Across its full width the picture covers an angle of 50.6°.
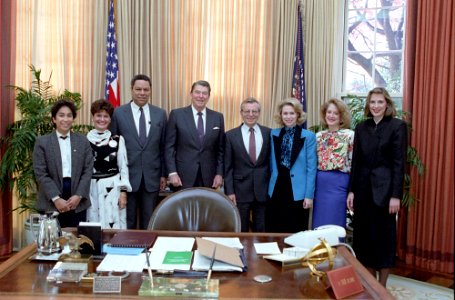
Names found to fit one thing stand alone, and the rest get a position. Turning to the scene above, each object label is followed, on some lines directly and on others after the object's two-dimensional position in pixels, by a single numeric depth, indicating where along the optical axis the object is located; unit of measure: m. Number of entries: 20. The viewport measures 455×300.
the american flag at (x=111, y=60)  4.70
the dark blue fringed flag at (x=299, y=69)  4.77
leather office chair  2.35
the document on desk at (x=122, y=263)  1.62
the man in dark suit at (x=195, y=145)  3.66
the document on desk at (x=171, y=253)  1.66
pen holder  1.39
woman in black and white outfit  3.47
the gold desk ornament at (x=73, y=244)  1.68
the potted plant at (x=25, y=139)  4.10
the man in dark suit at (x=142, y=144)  3.61
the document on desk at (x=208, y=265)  1.63
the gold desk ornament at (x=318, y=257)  1.60
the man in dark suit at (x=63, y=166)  3.24
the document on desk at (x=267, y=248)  1.90
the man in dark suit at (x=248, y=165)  3.60
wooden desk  1.41
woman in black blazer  3.16
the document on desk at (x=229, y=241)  1.96
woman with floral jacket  3.45
